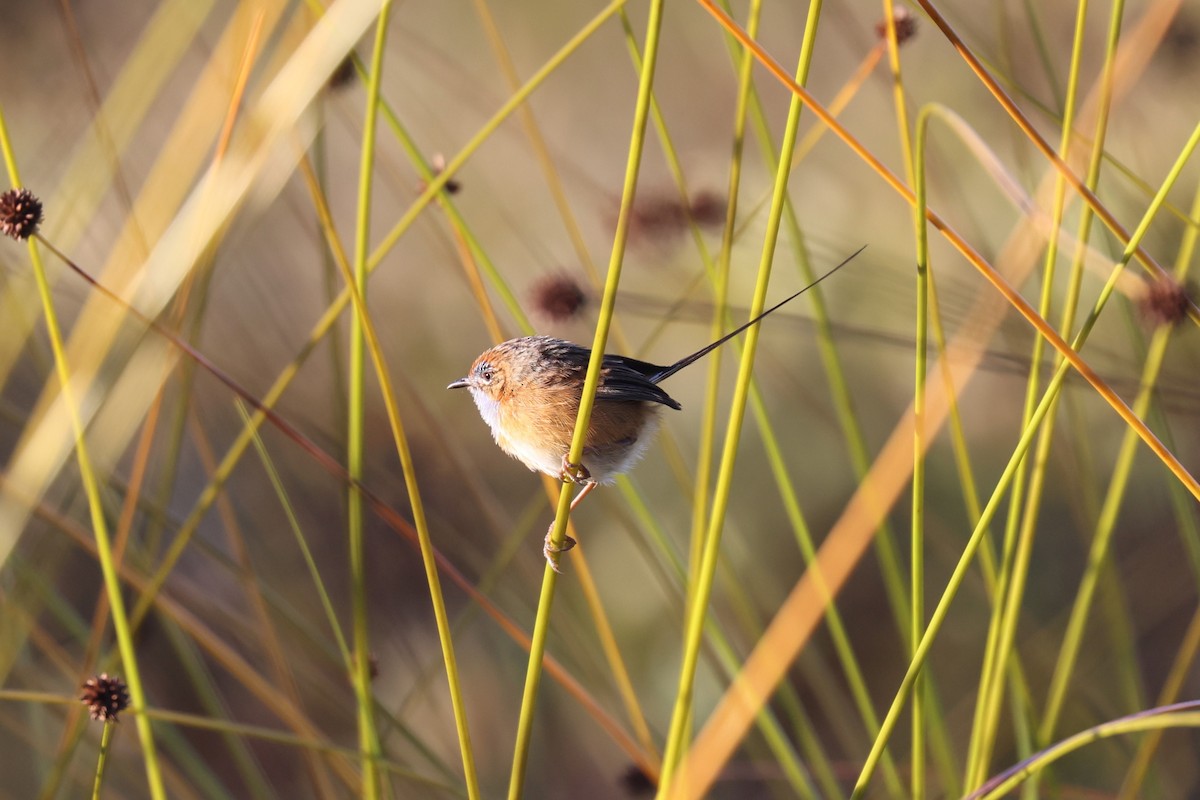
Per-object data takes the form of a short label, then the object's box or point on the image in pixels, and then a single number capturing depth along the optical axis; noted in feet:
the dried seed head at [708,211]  21.31
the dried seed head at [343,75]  16.62
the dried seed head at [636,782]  18.97
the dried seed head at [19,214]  12.36
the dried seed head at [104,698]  12.80
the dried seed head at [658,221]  22.49
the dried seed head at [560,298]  18.88
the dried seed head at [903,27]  15.43
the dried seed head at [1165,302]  13.52
